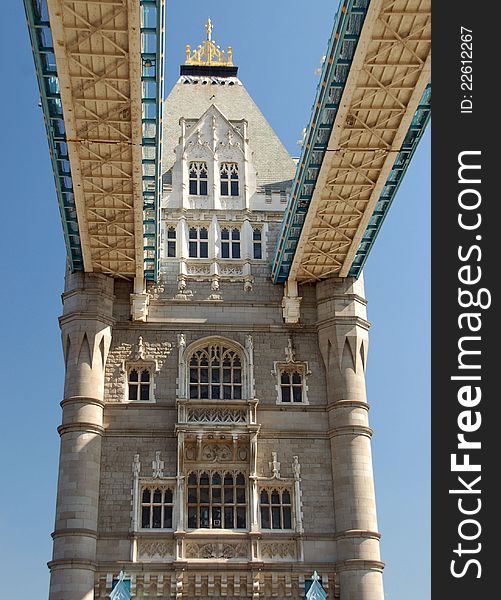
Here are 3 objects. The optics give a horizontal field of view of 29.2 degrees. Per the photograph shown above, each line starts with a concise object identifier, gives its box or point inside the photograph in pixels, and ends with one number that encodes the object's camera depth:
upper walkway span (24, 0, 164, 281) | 25.66
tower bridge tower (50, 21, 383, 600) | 33.41
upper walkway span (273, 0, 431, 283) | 26.05
